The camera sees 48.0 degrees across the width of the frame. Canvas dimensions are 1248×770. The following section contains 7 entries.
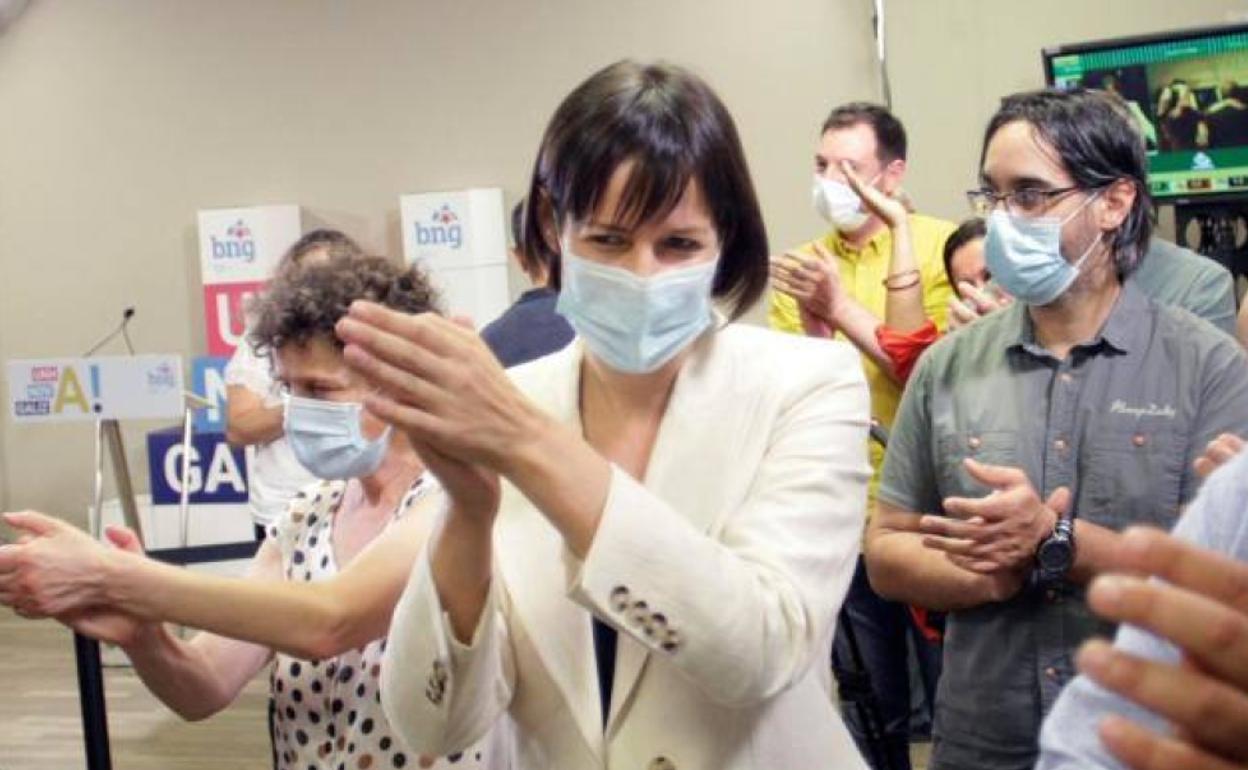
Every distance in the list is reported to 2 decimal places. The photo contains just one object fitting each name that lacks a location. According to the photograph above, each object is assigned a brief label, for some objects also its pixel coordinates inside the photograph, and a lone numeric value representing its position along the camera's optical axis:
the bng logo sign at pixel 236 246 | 6.59
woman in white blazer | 1.10
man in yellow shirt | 3.32
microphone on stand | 7.00
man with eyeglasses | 1.81
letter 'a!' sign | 4.66
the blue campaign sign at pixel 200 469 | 5.91
